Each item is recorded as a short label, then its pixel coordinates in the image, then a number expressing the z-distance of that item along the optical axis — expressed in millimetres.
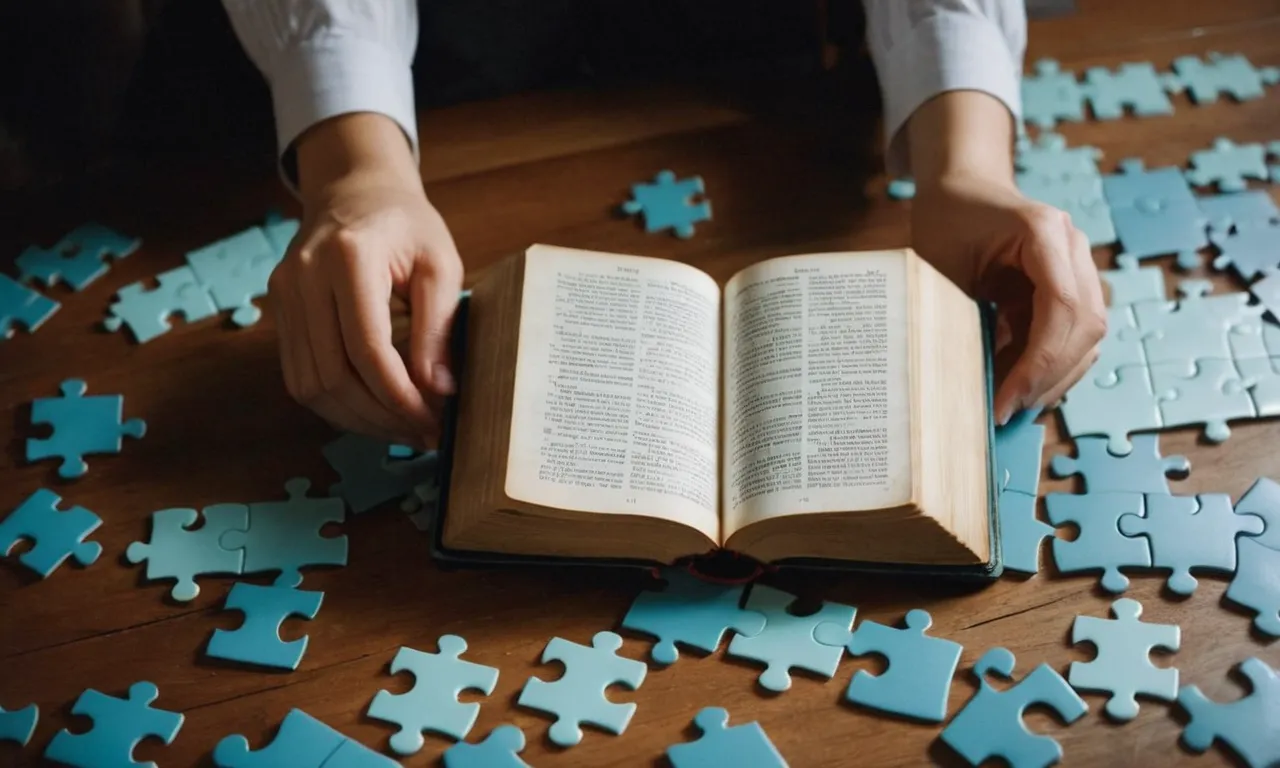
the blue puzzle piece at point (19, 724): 875
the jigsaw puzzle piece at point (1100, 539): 915
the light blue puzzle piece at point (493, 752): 847
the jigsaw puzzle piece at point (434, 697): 864
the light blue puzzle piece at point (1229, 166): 1172
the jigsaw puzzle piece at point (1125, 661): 852
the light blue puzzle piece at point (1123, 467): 953
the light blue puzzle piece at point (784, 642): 880
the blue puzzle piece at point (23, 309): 1134
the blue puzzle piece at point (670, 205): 1171
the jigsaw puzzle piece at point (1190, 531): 908
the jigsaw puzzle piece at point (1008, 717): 829
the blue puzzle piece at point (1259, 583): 880
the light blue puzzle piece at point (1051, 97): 1253
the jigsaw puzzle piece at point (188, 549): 954
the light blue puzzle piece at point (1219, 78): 1255
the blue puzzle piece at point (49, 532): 970
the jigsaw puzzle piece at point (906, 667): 857
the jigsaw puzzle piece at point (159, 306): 1123
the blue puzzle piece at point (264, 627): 907
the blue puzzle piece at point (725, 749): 839
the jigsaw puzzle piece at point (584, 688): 864
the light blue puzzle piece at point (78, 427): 1032
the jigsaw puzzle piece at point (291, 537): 955
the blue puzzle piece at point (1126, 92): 1248
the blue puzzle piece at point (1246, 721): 819
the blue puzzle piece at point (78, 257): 1162
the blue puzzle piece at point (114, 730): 858
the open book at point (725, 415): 837
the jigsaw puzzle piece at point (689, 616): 898
